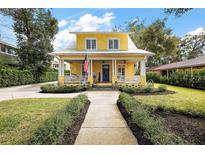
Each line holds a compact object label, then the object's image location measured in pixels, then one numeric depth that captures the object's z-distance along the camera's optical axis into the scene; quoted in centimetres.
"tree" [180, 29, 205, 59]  2962
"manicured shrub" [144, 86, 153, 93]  935
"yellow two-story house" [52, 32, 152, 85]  1202
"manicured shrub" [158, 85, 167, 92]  975
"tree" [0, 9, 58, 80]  1763
